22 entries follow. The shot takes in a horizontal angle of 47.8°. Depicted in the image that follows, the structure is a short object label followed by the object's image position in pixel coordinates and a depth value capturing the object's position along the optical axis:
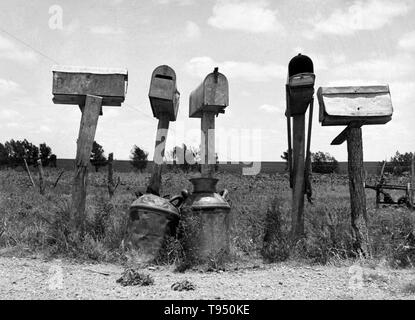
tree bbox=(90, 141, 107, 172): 37.17
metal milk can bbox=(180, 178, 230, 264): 5.55
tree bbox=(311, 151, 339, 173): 41.59
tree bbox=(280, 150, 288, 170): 39.15
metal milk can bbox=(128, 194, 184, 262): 5.62
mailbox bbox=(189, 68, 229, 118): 6.07
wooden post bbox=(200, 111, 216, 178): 6.16
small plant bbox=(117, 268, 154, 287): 4.48
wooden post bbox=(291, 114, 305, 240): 6.30
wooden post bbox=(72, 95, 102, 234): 6.47
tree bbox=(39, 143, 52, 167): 43.61
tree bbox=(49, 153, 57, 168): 42.53
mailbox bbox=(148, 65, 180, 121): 6.24
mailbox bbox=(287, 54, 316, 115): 6.11
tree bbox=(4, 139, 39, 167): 41.97
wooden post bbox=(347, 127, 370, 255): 5.89
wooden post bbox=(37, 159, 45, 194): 12.75
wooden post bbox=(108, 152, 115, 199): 11.69
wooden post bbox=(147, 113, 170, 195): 6.42
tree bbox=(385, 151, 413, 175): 32.41
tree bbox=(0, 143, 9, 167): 41.47
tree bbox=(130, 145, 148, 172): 38.70
